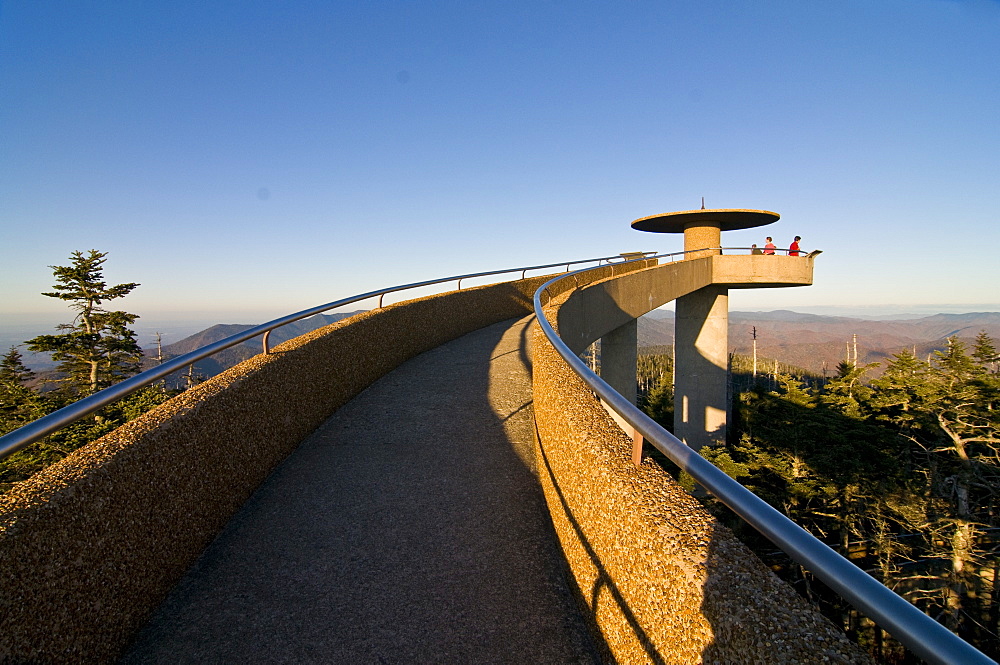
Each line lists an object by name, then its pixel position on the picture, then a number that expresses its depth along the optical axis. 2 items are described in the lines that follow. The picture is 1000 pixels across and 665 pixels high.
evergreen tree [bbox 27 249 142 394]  38.91
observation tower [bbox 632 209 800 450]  26.41
